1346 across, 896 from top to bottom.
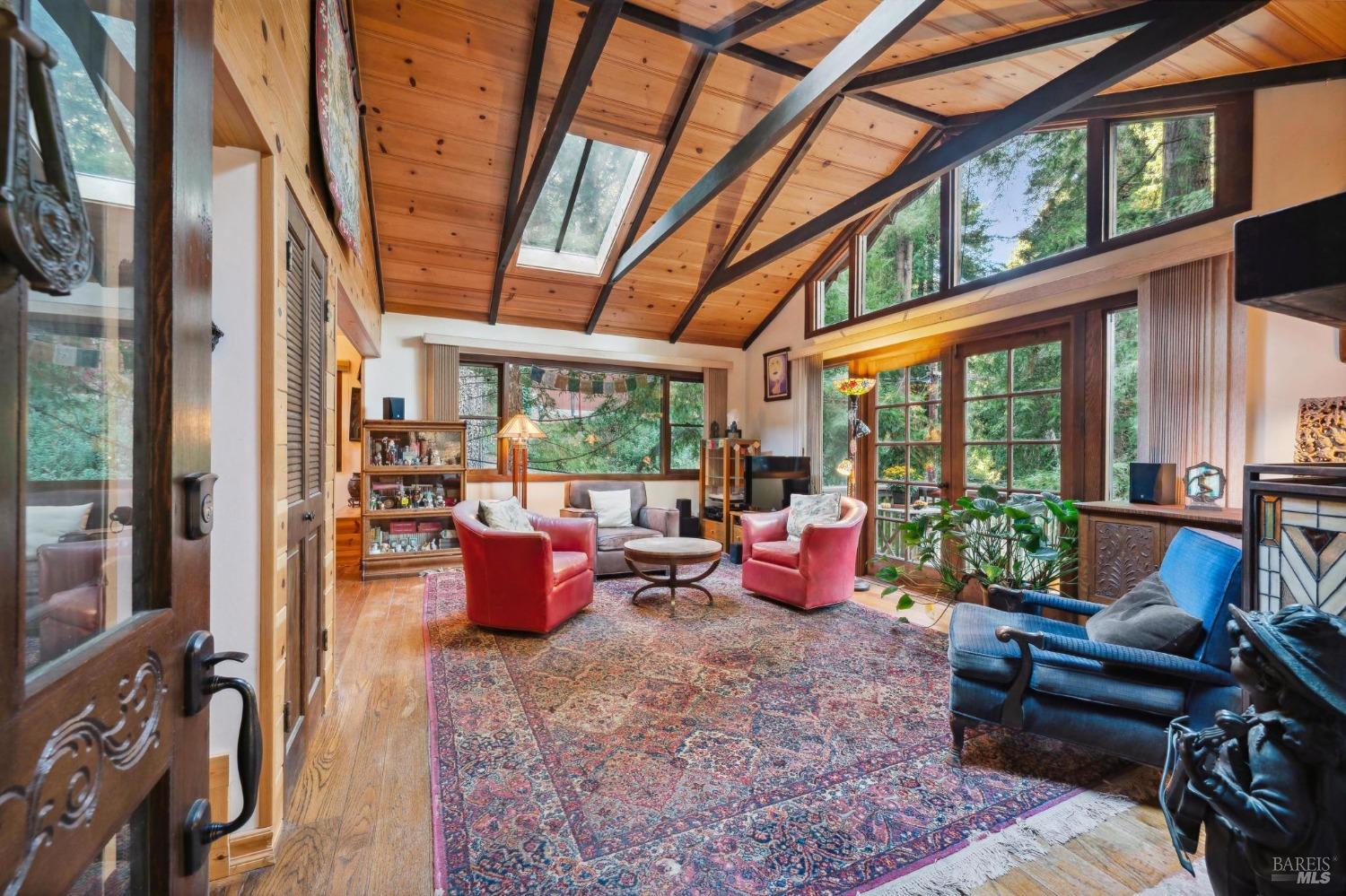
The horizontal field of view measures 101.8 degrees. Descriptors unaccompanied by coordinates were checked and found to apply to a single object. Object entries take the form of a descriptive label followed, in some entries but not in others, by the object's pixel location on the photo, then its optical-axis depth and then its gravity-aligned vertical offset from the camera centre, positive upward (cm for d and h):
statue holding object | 87 -54
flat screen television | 569 -37
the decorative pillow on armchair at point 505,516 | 365 -50
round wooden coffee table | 382 -78
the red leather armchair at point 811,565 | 383 -88
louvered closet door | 189 -14
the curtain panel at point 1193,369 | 275 +43
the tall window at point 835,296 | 545 +154
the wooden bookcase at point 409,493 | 505 -50
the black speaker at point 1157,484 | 289 -19
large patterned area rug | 156 -119
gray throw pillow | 185 -63
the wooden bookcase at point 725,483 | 596 -44
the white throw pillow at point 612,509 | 544 -65
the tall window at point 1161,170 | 299 +162
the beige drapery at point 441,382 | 544 +60
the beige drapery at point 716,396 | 677 +61
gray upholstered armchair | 487 -78
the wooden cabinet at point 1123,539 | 261 -47
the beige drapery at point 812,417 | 575 +31
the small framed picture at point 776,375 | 620 +83
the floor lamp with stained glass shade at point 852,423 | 462 +21
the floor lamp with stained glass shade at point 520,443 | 503 +0
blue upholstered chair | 180 -82
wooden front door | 38 +0
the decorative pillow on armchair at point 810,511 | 432 -53
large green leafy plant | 321 -57
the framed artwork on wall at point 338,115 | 213 +148
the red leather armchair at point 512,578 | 329 -84
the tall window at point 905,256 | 457 +170
